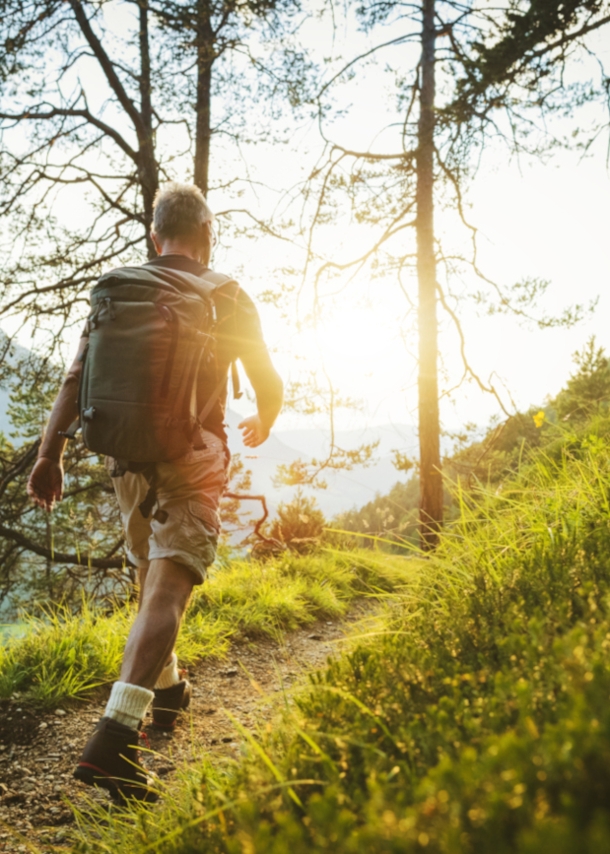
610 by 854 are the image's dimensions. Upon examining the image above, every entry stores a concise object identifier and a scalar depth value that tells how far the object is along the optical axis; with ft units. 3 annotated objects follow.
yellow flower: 11.78
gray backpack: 6.86
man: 5.88
